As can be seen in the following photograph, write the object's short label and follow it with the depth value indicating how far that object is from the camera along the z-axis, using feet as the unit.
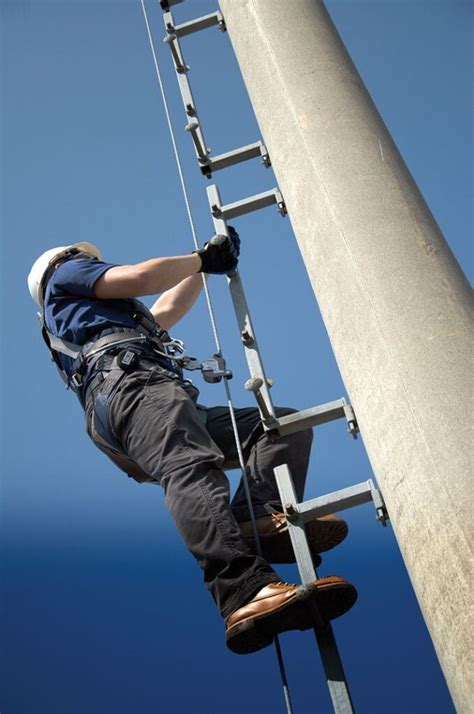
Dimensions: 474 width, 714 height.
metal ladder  30.37
